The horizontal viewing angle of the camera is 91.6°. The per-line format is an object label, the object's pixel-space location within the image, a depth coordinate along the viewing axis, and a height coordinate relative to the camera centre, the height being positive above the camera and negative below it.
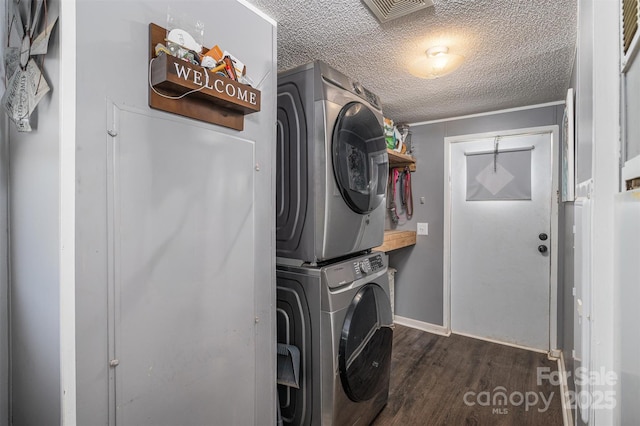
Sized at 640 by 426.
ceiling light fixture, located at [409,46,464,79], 1.80 +0.90
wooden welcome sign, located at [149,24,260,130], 0.91 +0.38
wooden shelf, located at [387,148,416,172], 2.93 +0.53
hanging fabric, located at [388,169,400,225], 3.47 +0.17
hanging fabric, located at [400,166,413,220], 3.43 +0.20
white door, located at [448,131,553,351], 2.81 -0.25
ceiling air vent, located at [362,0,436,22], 1.36 +0.92
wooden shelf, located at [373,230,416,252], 2.75 -0.27
